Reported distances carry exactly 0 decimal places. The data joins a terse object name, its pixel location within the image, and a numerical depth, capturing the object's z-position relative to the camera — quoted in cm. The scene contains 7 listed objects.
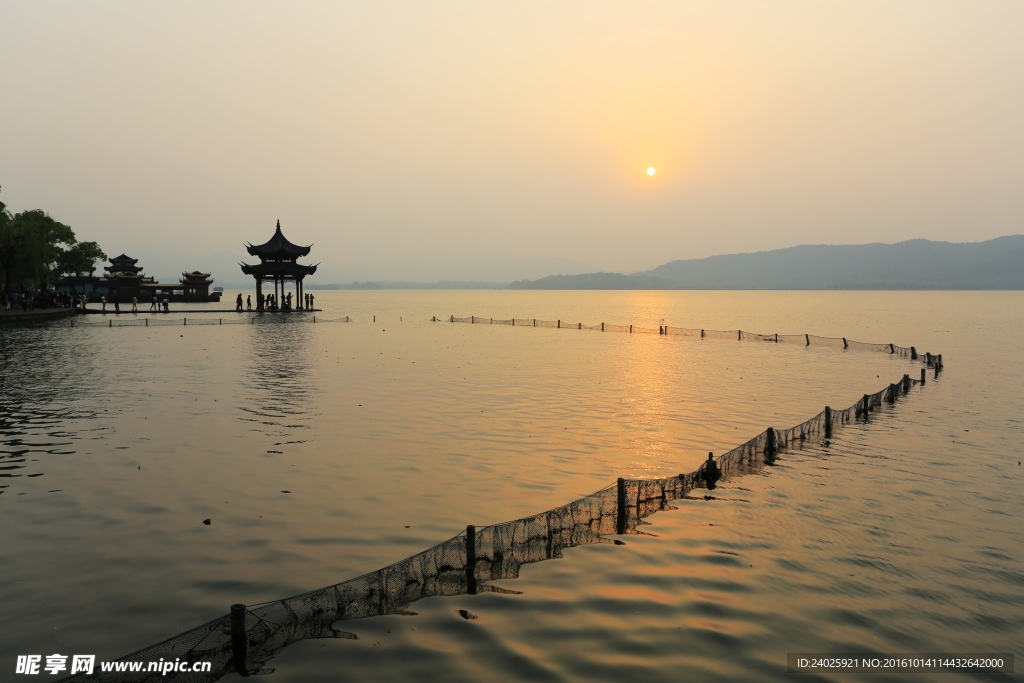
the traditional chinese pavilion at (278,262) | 8556
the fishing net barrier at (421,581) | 813
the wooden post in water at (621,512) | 1343
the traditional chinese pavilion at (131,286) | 11388
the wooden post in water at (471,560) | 1074
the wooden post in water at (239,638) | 807
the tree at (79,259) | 10088
